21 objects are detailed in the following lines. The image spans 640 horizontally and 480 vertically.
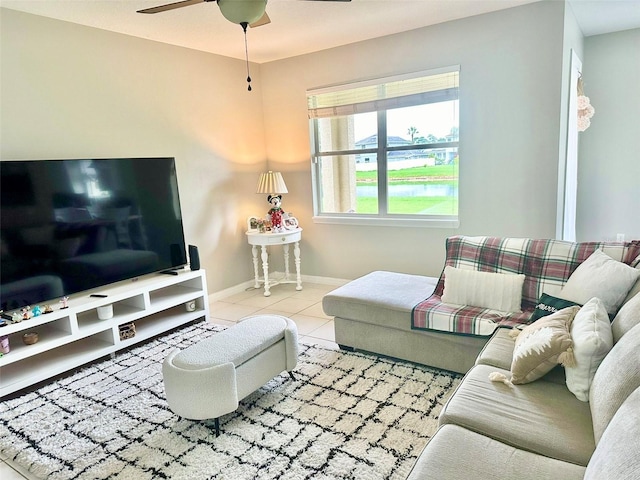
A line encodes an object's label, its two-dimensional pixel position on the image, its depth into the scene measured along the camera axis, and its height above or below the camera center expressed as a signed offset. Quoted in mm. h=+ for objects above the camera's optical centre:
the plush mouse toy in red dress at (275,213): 4586 -401
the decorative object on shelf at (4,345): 2631 -966
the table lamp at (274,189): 4566 -136
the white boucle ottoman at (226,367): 2061 -984
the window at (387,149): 3922 +224
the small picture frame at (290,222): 4677 -519
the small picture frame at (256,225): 4577 -520
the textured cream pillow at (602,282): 1965 -596
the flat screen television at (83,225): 2744 -285
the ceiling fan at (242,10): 1889 +775
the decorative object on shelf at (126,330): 3230 -1132
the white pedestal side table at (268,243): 4453 -711
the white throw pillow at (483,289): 2508 -761
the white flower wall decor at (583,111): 4062 +485
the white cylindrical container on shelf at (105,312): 3131 -941
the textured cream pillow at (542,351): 1667 -768
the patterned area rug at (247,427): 1907 -1301
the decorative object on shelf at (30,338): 2773 -987
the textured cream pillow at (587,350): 1564 -710
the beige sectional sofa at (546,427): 1104 -921
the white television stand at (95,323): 2729 -1023
